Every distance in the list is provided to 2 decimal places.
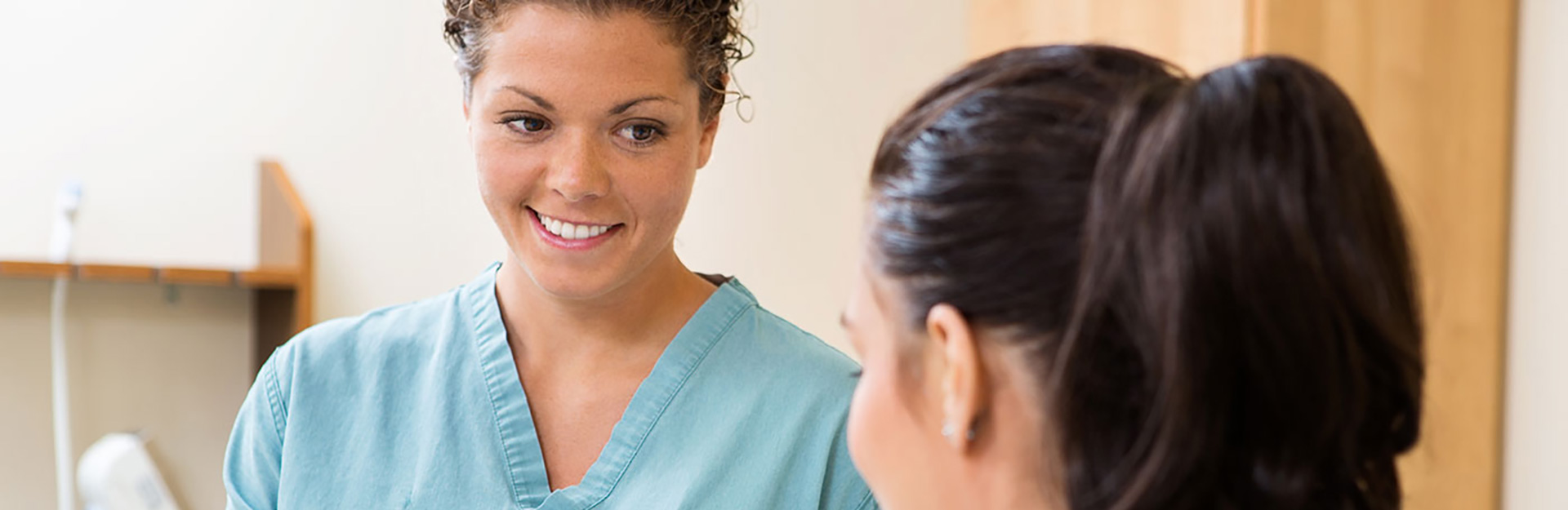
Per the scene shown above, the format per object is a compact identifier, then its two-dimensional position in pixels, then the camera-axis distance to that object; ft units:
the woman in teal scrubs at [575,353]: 3.75
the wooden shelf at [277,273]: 6.82
